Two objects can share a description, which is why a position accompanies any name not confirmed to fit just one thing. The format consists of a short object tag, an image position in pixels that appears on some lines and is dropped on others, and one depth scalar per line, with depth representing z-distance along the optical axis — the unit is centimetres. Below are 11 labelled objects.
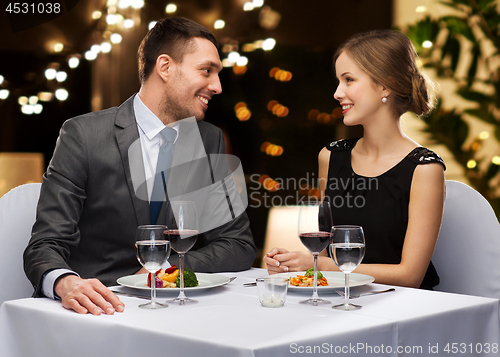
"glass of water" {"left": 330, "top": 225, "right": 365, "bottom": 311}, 236
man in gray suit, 285
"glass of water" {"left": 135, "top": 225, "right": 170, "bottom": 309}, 237
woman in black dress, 309
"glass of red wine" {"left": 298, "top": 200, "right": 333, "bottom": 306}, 245
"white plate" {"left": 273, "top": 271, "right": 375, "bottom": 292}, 250
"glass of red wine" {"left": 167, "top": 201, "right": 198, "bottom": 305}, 241
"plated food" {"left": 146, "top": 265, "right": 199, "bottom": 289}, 253
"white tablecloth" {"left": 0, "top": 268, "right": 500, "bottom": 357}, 215
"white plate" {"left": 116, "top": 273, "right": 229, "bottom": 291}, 250
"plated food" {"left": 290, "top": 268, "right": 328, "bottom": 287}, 254
